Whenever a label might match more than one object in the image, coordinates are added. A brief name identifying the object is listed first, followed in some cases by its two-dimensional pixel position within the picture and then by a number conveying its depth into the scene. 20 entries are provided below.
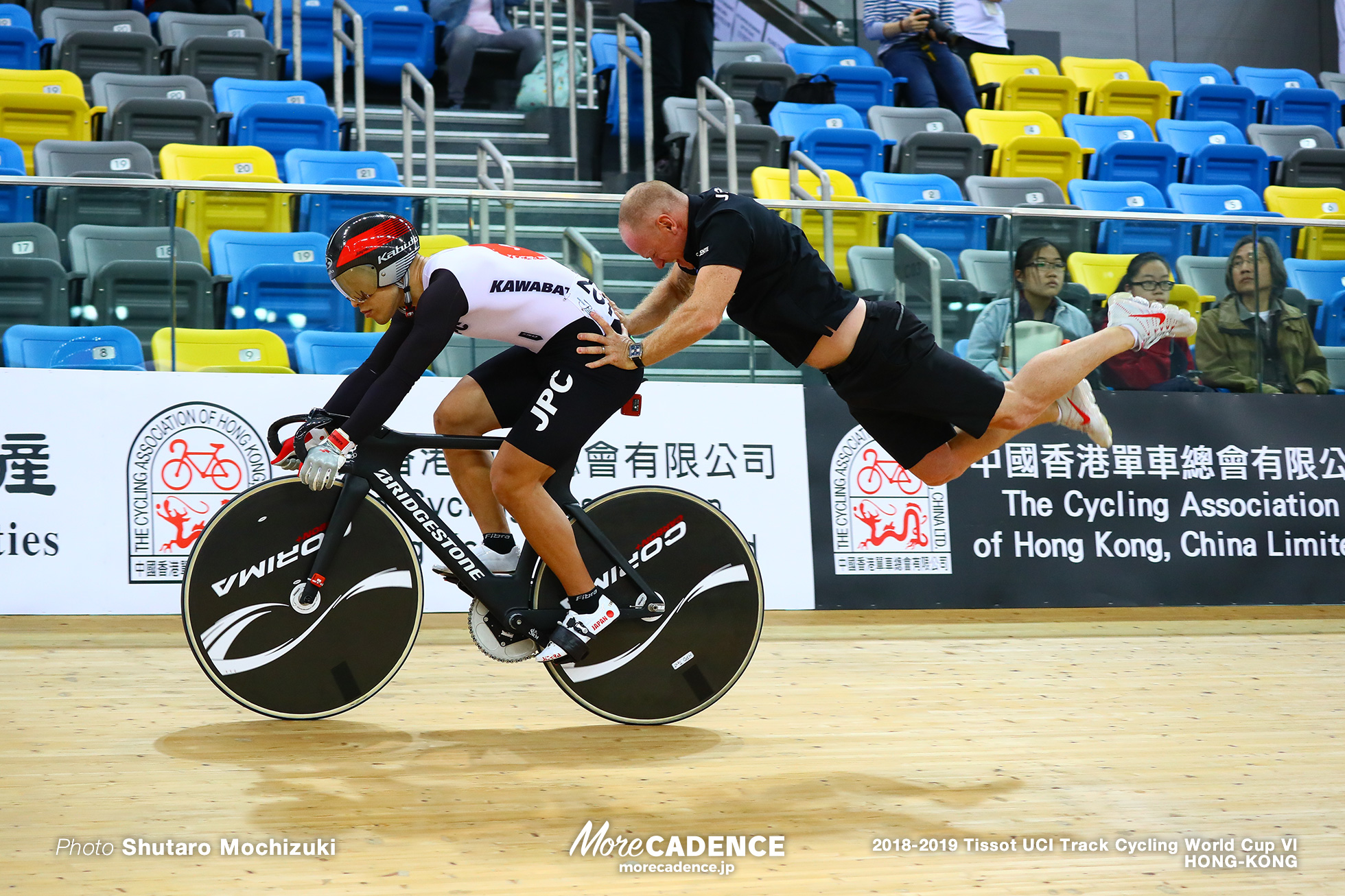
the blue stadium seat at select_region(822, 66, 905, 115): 10.96
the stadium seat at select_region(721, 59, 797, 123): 10.44
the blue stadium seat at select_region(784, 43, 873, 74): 11.33
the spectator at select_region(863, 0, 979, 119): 10.67
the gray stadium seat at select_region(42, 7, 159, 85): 9.01
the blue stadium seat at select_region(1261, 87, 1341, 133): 12.00
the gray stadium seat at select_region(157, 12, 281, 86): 9.30
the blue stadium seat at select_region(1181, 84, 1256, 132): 11.89
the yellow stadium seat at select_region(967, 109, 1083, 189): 9.76
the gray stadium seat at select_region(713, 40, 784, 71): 11.65
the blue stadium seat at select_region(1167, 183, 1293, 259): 9.48
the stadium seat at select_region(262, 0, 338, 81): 10.50
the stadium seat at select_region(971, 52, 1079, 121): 11.20
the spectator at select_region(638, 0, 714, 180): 9.52
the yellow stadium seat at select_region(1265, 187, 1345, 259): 9.88
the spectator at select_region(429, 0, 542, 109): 10.24
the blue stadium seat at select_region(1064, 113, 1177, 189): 10.04
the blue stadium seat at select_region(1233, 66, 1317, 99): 12.83
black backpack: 10.59
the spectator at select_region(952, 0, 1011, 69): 11.78
